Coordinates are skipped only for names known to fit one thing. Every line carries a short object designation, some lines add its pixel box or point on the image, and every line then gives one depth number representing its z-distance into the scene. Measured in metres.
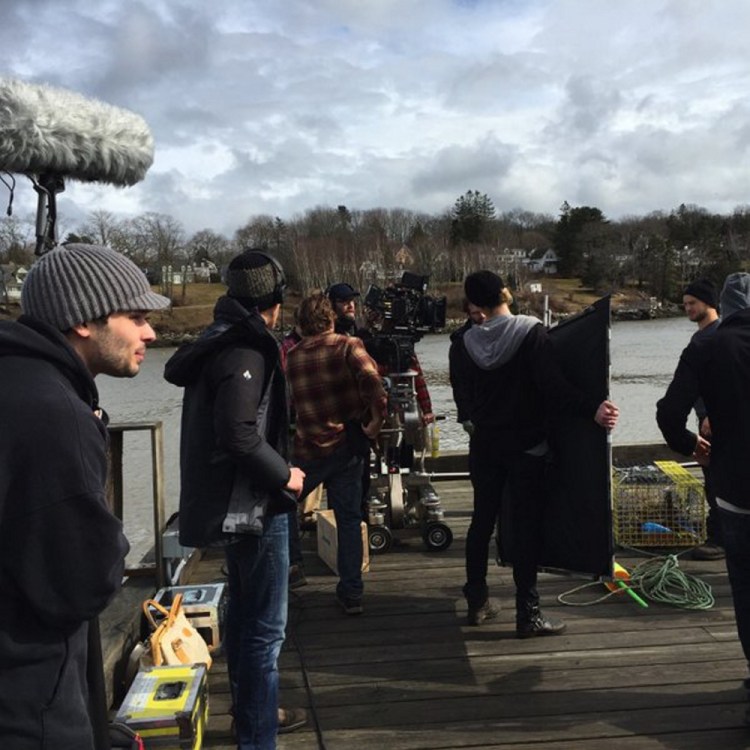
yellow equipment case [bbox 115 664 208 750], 2.35
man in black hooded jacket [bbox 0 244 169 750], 1.17
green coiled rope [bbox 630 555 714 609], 3.59
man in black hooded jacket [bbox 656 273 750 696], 2.43
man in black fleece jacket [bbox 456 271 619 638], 3.06
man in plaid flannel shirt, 3.49
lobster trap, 4.45
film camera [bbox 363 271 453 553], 4.57
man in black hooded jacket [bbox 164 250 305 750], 2.18
